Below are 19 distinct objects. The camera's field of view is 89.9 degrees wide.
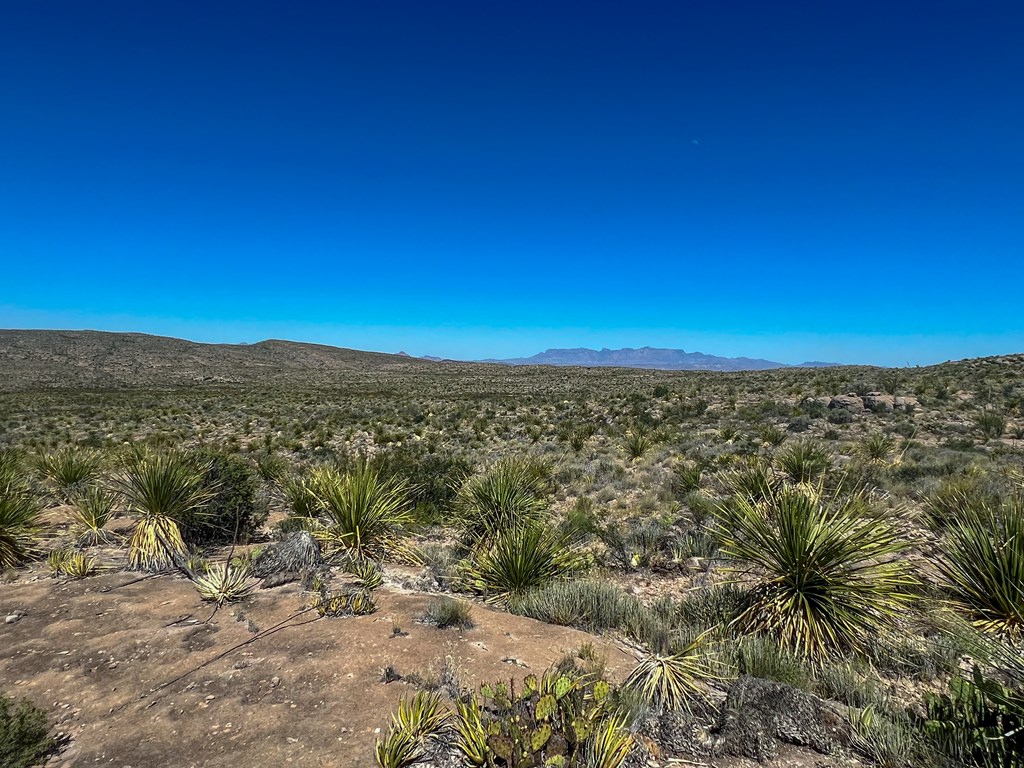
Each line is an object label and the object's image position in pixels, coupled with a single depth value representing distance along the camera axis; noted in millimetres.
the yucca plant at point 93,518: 7773
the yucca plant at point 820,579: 4531
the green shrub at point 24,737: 2998
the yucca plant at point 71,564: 6445
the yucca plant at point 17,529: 6758
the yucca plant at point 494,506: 7723
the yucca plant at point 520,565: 6191
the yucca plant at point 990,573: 4336
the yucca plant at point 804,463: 10258
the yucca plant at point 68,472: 10070
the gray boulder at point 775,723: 3338
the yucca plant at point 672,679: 3688
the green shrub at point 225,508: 7892
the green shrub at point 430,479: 9461
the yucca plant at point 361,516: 7199
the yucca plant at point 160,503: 6836
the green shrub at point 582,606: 5285
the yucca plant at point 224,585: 5723
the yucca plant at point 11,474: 7891
